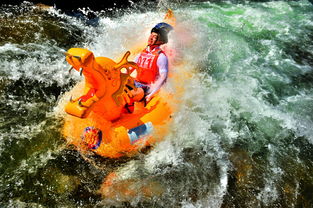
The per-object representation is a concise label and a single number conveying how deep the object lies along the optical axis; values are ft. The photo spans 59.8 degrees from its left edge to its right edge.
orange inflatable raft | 9.67
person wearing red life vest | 13.38
